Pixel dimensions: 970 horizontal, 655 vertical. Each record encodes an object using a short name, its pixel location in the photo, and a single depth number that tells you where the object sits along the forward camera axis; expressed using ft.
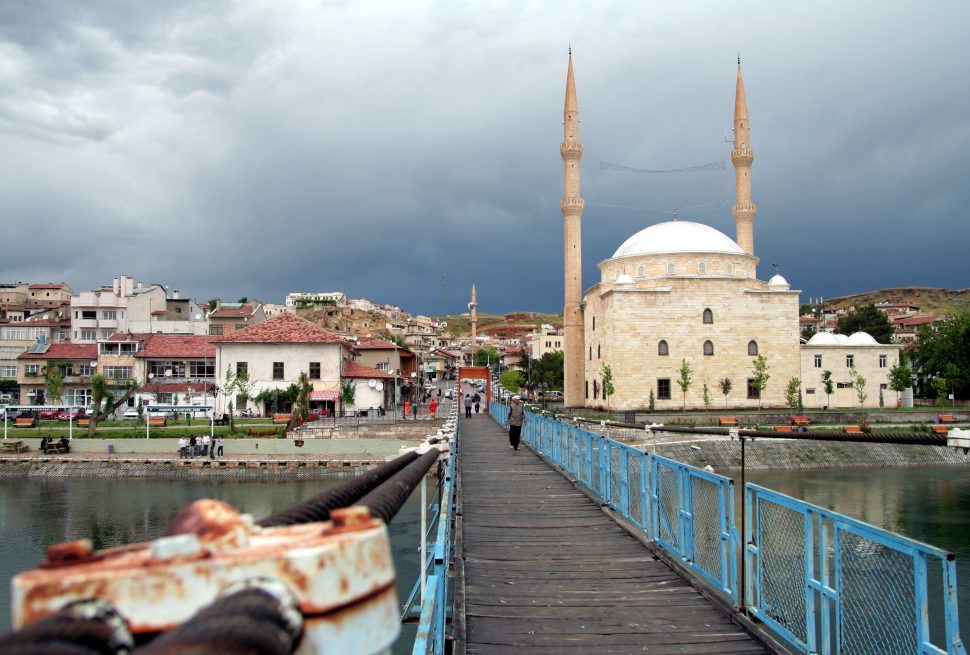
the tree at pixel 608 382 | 122.62
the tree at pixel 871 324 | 216.33
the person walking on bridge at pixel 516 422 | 53.16
